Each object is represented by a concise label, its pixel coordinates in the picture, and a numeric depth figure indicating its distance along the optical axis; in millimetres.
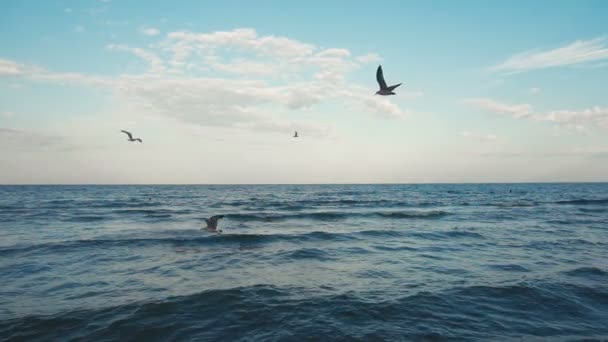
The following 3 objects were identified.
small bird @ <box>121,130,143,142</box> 23291
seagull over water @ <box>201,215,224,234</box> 19891
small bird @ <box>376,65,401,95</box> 13181
